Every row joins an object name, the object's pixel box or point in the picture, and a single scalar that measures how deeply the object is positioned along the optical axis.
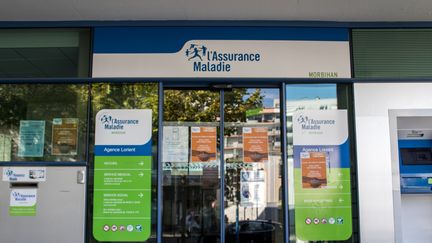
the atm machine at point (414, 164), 5.47
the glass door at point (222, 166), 5.42
